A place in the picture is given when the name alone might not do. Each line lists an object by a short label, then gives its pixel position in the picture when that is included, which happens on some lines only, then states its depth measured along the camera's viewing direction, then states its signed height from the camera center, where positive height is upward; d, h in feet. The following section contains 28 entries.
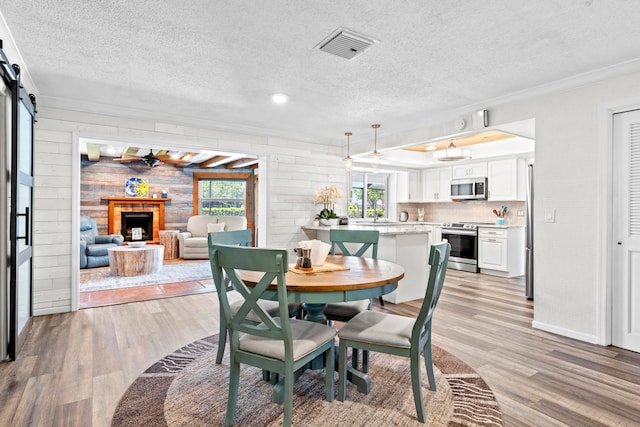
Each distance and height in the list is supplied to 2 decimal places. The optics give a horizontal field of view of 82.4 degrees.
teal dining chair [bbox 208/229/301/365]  8.34 -2.15
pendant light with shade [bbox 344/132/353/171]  15.84 +2.22
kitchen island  14.32 -1.65
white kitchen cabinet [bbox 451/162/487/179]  22.34 +2.80
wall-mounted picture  28.60 +2.04
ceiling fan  25.59 +4.08
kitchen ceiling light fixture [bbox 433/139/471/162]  19.54 +3.29
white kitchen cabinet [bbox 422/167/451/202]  24.75 +2.08
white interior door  9.67 -0.41
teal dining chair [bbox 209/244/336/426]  5.66 -1.95
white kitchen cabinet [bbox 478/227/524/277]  19.85 -2.02
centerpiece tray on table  7.55 -1.17
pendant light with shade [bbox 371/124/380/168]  14.64 +3.36
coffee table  19.75 -2.60
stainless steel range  21.40 -1.80
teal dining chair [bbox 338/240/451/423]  6.30 -2.18
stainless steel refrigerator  15.81 -0.63
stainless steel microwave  22.13 +1.62
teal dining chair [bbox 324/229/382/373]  8.38 -2.13
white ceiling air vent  7.98 +3.92
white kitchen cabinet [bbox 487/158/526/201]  20.63 +2.06
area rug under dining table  6.35 -3.57
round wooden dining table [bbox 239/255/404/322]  6.27 -1.23
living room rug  17.52 -3.43
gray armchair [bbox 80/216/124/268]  21.71 -1.99
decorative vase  18.37 -0.36
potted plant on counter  18.44 +0.71
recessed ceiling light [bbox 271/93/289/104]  12.28 +3.99
